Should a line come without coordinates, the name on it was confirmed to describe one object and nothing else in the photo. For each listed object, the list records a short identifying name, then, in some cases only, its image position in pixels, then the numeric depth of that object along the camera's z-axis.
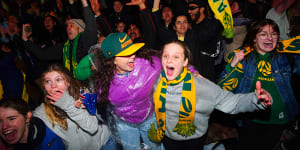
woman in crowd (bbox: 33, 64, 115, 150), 1.76
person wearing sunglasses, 2.85
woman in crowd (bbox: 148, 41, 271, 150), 1.80
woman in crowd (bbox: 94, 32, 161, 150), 1.94
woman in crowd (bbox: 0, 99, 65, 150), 1.56
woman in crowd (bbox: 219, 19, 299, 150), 2.00
